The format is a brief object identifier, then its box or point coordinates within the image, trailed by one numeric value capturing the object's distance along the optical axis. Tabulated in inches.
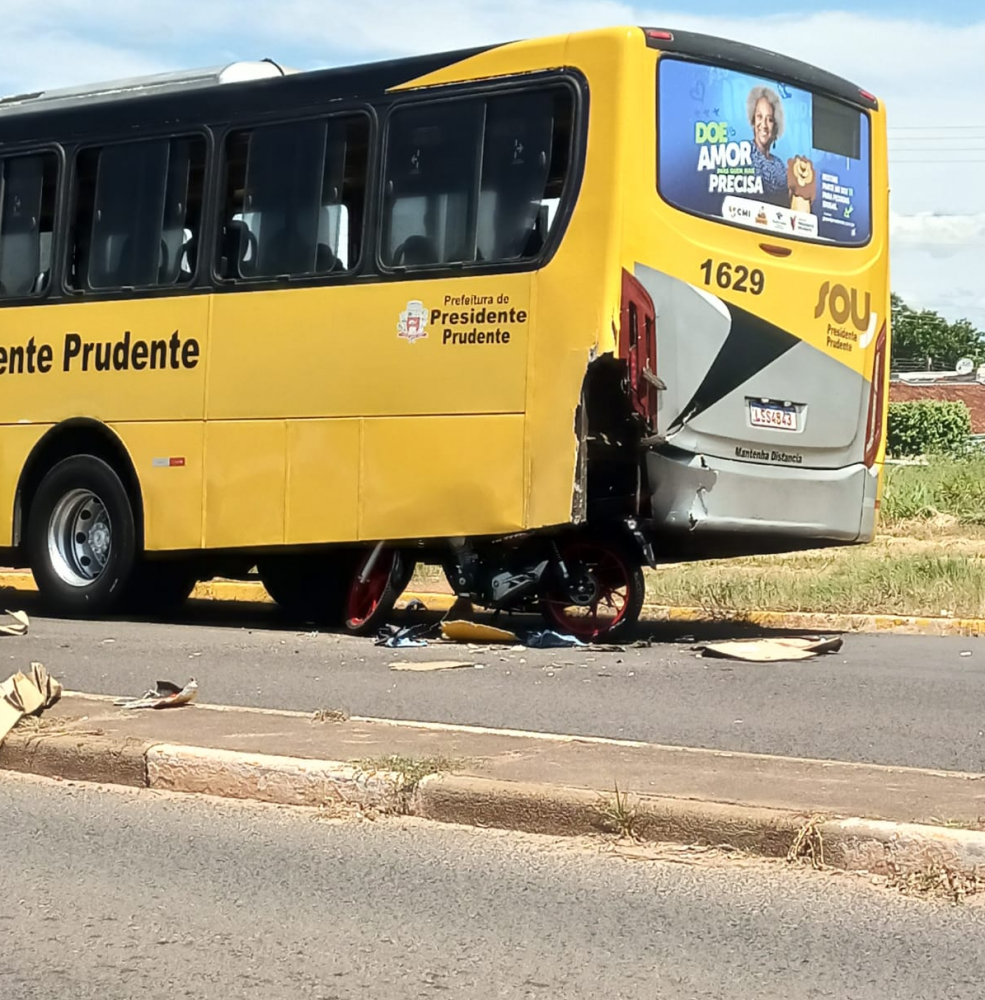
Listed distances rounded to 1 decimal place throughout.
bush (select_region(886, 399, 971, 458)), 2169.0
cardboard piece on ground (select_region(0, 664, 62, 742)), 283.7
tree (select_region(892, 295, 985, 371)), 4879.4
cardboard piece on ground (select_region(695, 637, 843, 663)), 410.6
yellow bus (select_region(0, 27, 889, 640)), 415.8
